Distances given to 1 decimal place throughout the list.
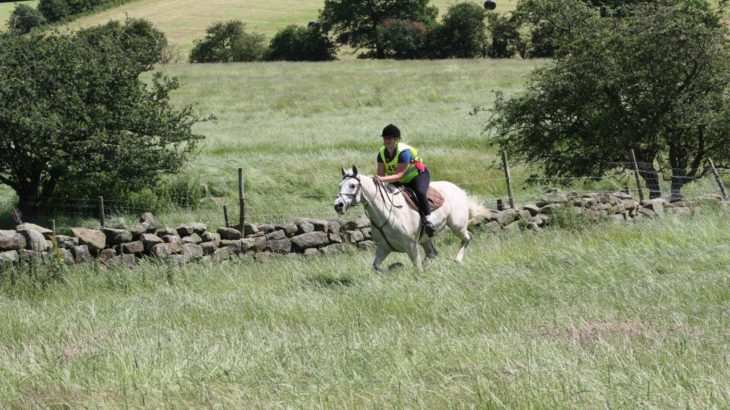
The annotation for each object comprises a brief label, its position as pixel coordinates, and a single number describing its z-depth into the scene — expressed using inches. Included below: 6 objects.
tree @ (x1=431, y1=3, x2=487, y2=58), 3390.7
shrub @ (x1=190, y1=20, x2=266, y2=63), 3567.9
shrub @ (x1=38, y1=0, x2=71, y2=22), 4274.1
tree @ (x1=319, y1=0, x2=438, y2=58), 3750.0
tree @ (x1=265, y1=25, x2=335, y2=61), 3607.3
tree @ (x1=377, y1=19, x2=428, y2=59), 3499.0
